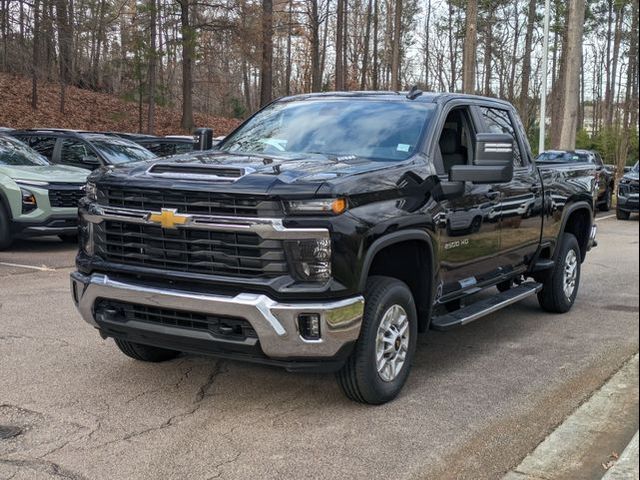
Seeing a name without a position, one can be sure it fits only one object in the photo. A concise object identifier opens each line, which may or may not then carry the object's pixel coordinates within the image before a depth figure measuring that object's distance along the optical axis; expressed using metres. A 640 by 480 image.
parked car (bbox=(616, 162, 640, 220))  18.25
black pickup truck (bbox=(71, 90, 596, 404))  3.96
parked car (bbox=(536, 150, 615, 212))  20.22
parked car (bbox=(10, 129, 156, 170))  12.38
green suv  10.31
